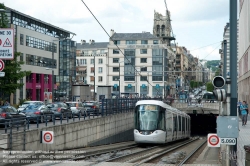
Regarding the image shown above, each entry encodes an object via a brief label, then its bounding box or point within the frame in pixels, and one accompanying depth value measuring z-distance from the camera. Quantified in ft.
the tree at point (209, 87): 526.16
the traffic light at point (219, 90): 43.91
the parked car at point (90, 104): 156.74
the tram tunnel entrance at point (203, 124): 245.04
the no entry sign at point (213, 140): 49.75
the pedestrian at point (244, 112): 108.06
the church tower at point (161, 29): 449.48
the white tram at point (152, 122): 98.78
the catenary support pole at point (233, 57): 46.03
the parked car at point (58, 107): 126.58
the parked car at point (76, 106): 143.72
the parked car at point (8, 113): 92.30
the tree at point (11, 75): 148.25
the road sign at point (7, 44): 57.06
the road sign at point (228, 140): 42.19
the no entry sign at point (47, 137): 61.68
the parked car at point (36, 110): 109.40
